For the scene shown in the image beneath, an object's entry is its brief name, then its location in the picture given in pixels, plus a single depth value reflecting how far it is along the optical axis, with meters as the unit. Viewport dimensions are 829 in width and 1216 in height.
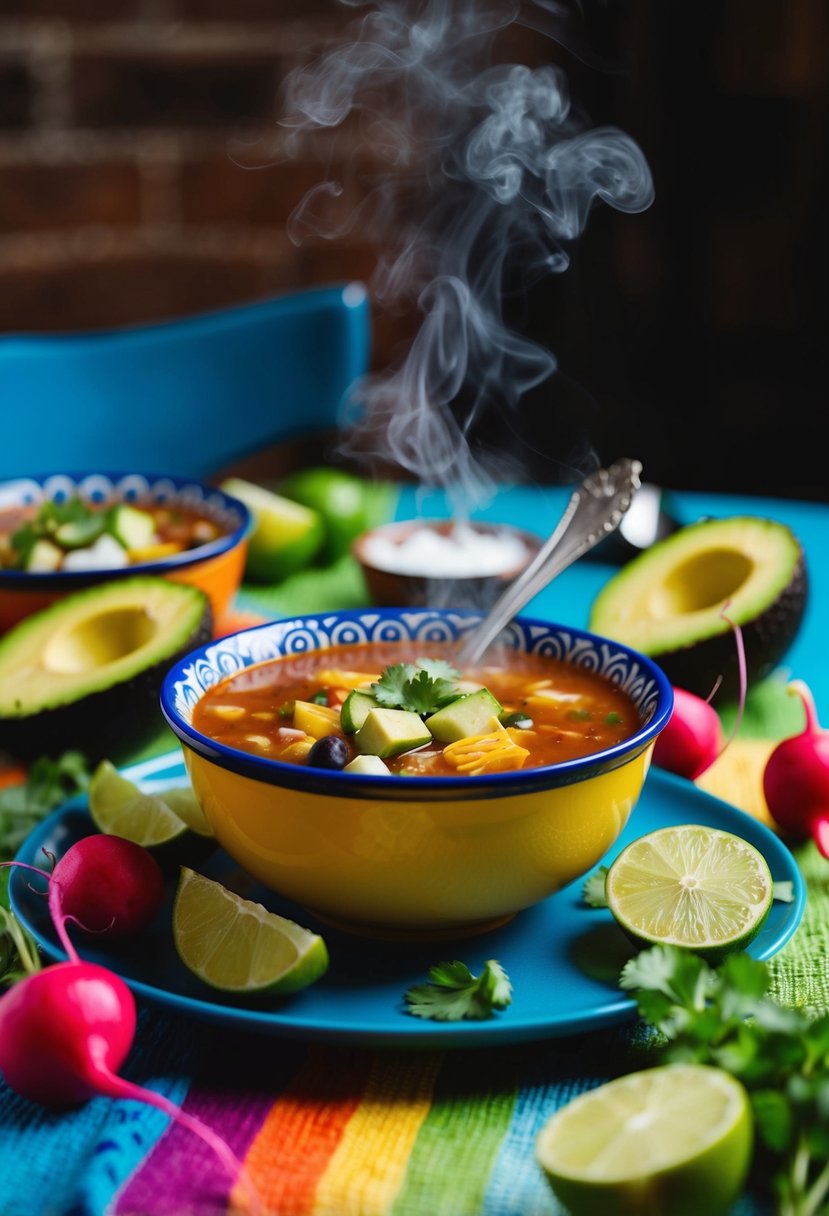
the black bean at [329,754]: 1.10
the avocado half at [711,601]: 1.61
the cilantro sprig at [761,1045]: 0.83
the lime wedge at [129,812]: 1.25
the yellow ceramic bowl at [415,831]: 1.02
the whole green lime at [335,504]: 2.22
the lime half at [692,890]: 1.05
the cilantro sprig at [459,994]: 0.99
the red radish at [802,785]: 1.34
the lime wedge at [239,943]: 1.00
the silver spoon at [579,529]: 1.53
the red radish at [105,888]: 1.11
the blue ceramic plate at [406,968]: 0.97
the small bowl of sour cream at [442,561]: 1.82
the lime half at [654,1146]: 0.78
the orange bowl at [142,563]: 1.66
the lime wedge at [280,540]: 2.12
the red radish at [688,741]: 1.43
